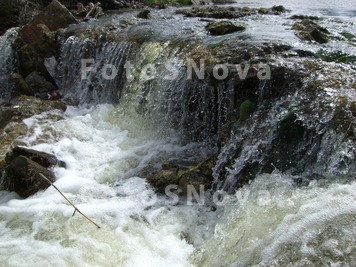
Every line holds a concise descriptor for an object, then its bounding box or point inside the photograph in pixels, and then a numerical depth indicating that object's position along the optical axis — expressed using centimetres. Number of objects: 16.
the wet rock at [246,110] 504
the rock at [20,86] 882
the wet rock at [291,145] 424
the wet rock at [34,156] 524
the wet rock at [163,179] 501
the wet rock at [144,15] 1229
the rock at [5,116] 693
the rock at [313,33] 660
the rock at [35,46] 965
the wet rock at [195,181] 484
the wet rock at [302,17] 1139
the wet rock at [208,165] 501
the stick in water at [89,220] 415
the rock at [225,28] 780
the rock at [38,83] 909
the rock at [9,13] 1311
